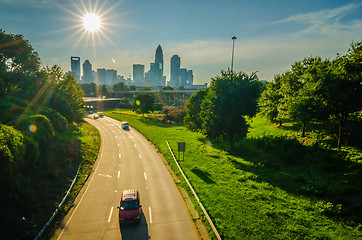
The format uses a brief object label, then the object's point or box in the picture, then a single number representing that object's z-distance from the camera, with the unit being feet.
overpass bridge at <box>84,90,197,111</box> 348.94
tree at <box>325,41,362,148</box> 68.69
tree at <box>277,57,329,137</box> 77.66
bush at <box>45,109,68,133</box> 82.74
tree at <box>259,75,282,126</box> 129.90
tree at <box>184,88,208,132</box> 131.95
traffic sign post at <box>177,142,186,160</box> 77.87
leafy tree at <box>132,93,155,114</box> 228.63
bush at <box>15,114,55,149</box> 58.76
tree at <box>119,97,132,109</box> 357.20
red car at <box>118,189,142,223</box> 41.93
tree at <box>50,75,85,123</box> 106.42
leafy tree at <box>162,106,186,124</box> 209.36
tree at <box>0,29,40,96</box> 98.20
